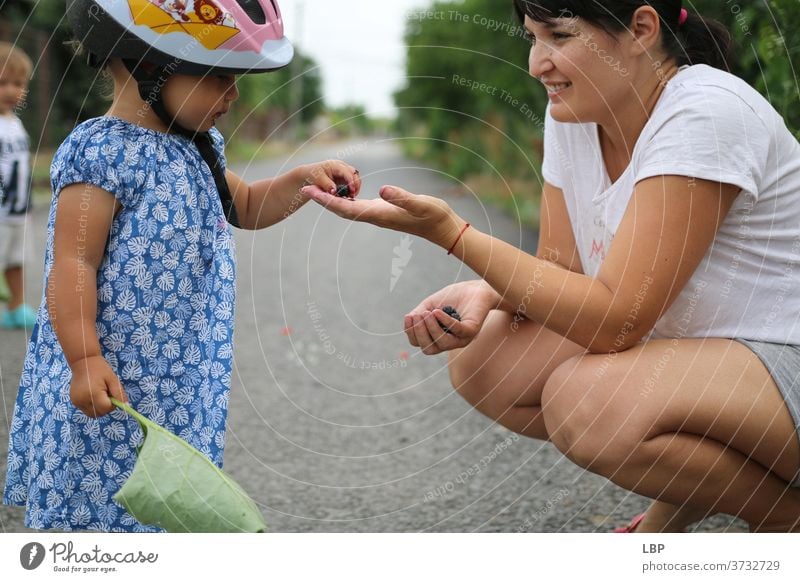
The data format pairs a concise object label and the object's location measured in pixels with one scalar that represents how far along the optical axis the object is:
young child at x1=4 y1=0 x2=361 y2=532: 1.42
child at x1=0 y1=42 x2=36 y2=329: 3.67
